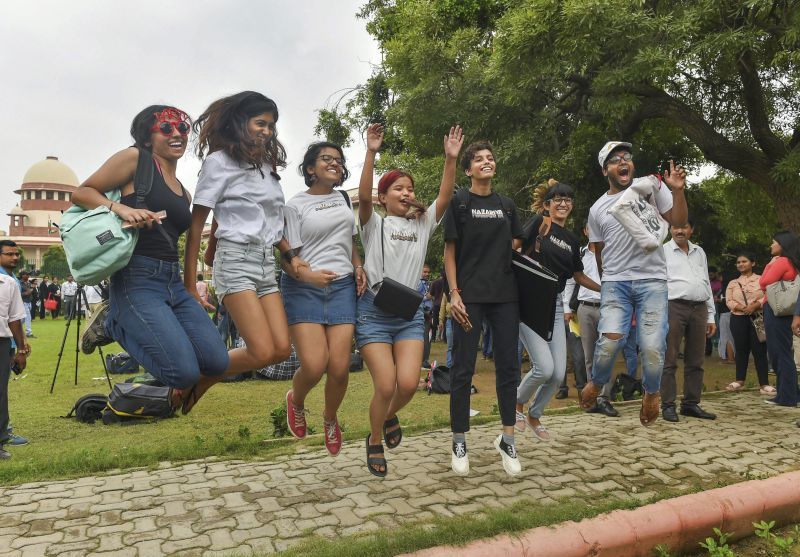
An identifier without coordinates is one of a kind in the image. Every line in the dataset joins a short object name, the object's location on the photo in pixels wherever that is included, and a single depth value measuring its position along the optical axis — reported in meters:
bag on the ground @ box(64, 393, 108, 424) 7.20
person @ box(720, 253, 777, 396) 8.52
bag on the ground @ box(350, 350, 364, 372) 11.39
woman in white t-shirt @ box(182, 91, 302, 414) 4.01
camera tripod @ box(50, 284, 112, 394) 7.94
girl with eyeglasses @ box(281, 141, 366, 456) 4.21
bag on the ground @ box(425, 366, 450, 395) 8.95
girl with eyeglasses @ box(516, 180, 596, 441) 5.03
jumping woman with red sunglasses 3.64
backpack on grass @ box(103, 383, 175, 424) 7.05
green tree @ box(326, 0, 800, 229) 8.56
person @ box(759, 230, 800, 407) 7.21
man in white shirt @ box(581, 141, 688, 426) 5.33
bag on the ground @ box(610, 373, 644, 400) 7.86
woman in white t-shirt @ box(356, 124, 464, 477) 4.22
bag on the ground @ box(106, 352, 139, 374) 11.39
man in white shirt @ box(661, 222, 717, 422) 6.60
